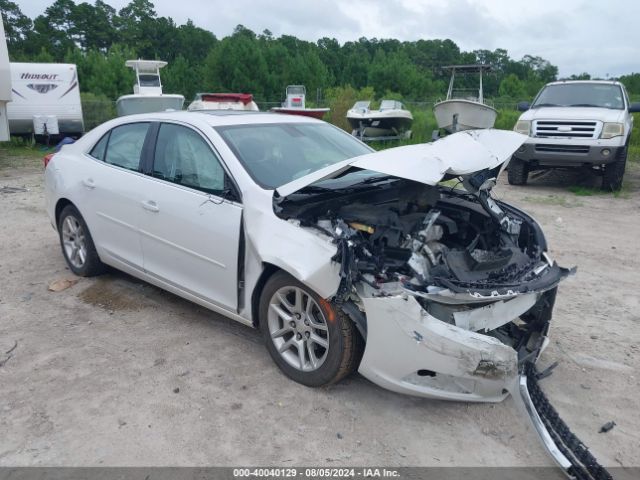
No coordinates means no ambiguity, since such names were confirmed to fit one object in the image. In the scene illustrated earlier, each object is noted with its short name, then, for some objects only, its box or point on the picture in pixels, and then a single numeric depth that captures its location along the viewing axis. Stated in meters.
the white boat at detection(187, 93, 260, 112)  14.23
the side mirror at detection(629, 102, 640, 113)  10.28
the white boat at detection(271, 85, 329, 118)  17.57
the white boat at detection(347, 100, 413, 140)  16.00
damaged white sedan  2.90
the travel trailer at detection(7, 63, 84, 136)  14.67
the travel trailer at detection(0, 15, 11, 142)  11.44
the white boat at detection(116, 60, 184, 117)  15.66
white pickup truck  9.58
